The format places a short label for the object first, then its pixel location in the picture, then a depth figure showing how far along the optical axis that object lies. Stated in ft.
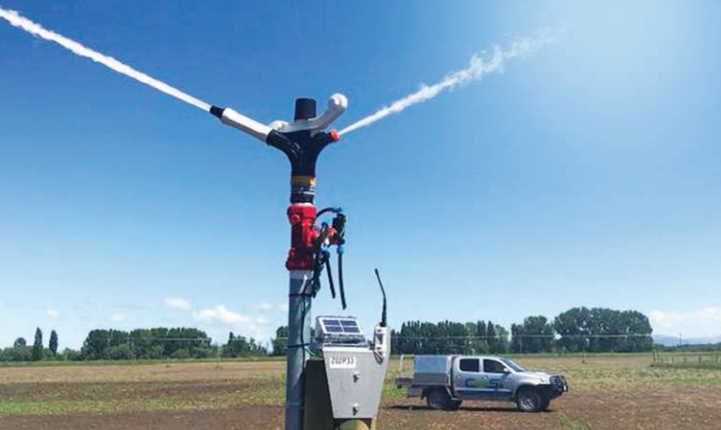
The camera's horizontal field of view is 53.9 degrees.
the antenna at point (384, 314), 21.97
